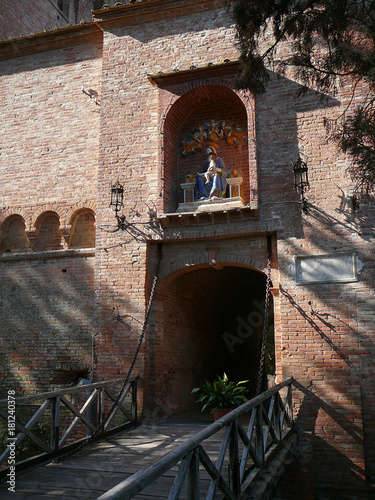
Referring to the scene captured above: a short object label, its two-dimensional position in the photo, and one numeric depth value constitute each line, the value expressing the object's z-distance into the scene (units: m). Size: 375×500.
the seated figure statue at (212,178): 9.24
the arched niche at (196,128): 9.50
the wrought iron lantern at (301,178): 8.30
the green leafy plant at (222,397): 7.59
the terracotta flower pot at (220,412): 7.53
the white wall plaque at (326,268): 8.00
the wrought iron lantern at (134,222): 9.16
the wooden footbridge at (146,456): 3.78
